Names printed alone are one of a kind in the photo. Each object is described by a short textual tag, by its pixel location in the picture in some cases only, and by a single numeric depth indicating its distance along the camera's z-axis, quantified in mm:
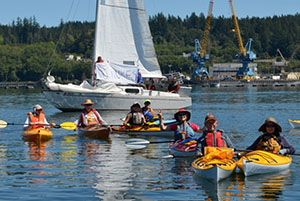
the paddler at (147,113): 30094
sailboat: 44781
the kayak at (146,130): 27447
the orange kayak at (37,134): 27234
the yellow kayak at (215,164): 16859
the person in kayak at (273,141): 18656
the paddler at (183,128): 20984
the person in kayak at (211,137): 18281
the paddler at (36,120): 27656
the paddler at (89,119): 27609
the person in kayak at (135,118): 28214
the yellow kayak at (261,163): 17570
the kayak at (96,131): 27406
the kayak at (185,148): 20547
